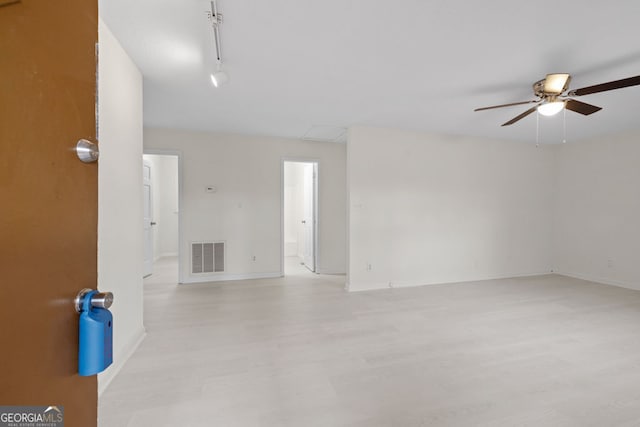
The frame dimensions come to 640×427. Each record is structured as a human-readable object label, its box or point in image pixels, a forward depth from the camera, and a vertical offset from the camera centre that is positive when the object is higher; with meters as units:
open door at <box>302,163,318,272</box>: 5.10 -0.07
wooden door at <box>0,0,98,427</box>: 0.41 +0.03
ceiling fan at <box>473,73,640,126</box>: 2.18 +1.09
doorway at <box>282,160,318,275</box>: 5.12 -0.11
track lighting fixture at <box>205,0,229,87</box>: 1.61 +1.29
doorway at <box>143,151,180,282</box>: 6.34 +0.05
